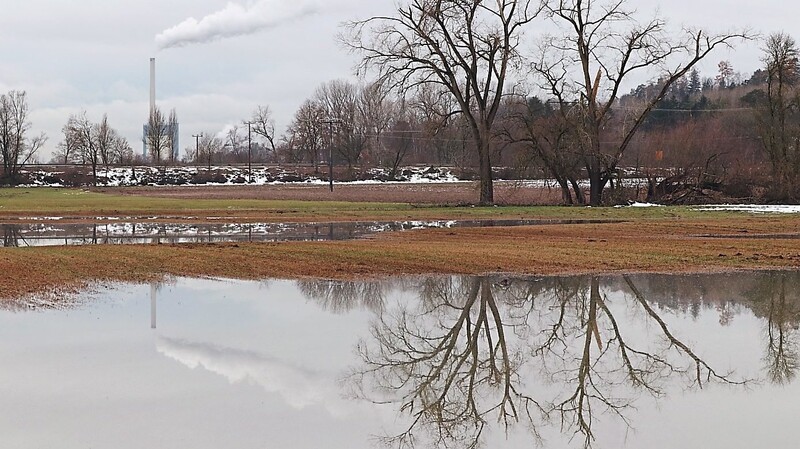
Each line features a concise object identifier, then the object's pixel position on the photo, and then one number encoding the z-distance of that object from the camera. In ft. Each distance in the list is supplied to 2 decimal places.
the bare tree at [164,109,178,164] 426.51
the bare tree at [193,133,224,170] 438.48
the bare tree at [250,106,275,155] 445.78
